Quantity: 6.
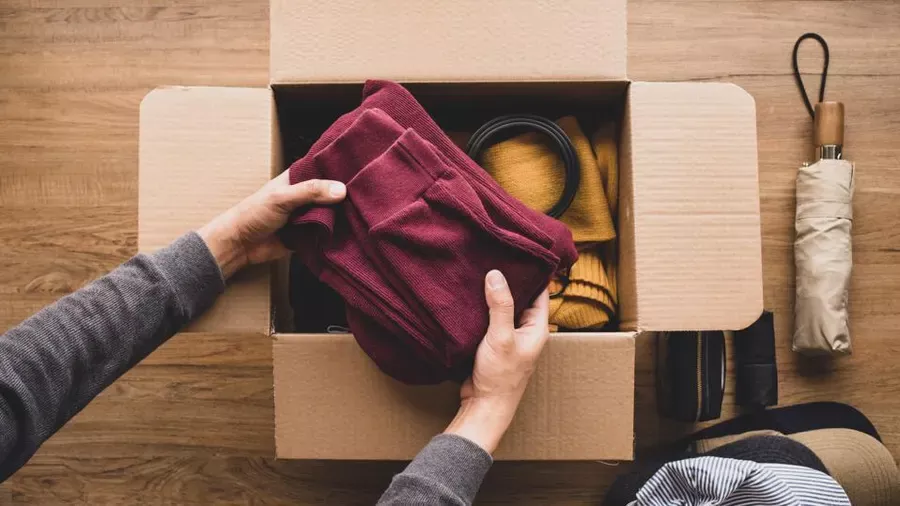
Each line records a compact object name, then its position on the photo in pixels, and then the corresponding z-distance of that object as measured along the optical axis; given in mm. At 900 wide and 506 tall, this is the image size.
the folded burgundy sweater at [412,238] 584
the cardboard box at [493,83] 646
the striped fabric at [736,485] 737
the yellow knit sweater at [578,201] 736
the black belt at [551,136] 718
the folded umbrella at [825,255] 936
